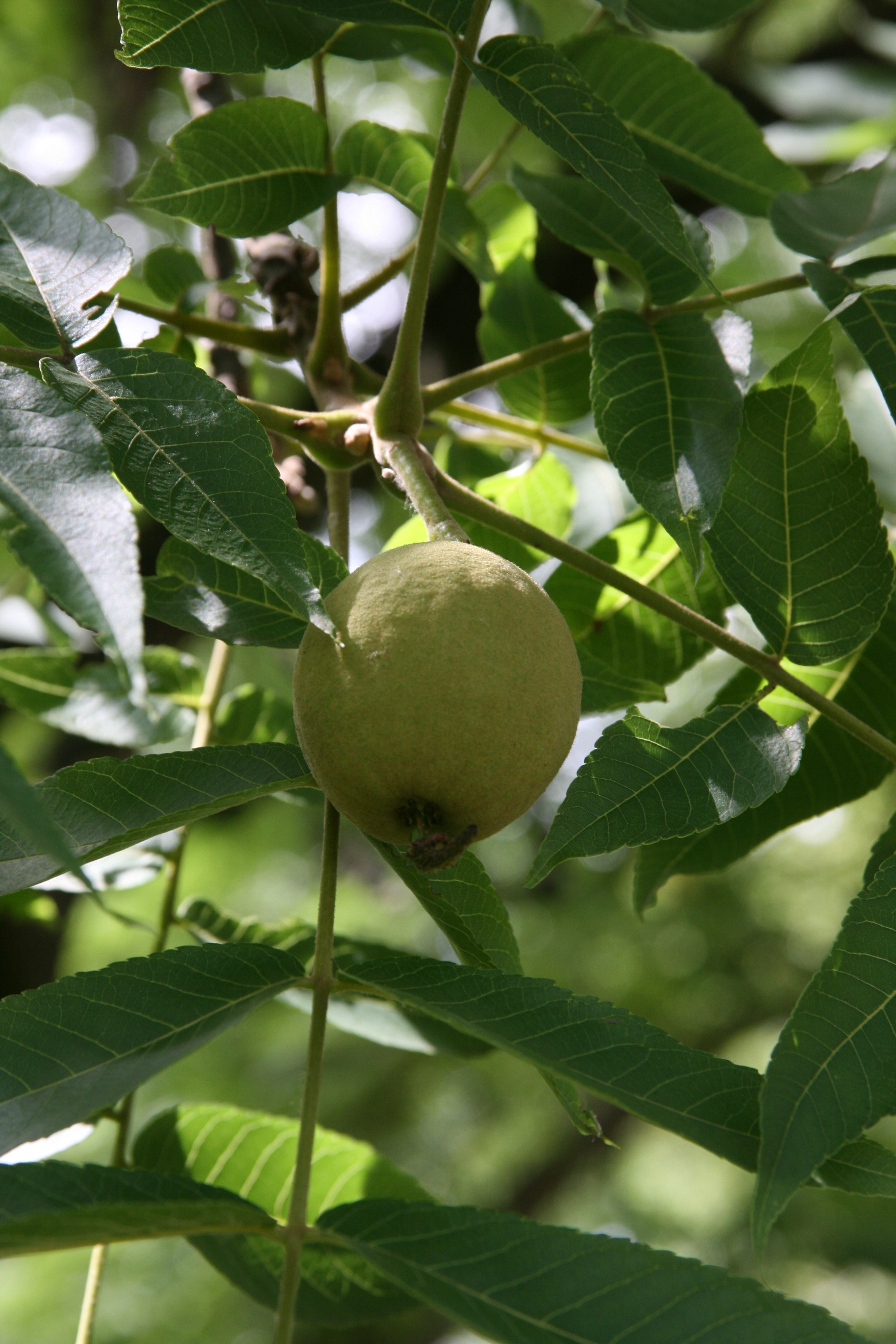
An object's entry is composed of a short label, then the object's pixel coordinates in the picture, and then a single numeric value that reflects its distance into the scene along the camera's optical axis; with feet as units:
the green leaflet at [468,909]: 1.84
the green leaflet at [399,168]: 2.13
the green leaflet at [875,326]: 1.91
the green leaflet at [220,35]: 1.86
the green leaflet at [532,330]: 2.41
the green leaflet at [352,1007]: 2.18
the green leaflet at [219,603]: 1.93
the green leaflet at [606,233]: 2.04
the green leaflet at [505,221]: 2.51
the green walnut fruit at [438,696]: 1.75
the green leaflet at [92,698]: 2.37
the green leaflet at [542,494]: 2.34
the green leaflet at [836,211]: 1.95
